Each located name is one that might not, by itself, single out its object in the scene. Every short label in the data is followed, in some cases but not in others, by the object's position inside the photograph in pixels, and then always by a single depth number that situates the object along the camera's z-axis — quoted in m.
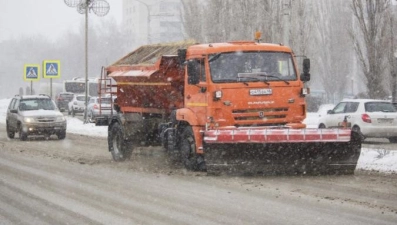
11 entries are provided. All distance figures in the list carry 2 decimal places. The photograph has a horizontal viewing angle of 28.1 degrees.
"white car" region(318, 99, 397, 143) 24.78
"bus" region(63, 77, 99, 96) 72.69
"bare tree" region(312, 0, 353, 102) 65.88
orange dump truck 14.19
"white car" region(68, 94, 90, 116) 55.94
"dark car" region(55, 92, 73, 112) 64.38
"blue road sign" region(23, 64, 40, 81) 41.09
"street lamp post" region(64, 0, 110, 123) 38.06
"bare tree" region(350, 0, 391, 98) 33.94
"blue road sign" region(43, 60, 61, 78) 40.47
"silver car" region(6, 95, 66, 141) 28.22
